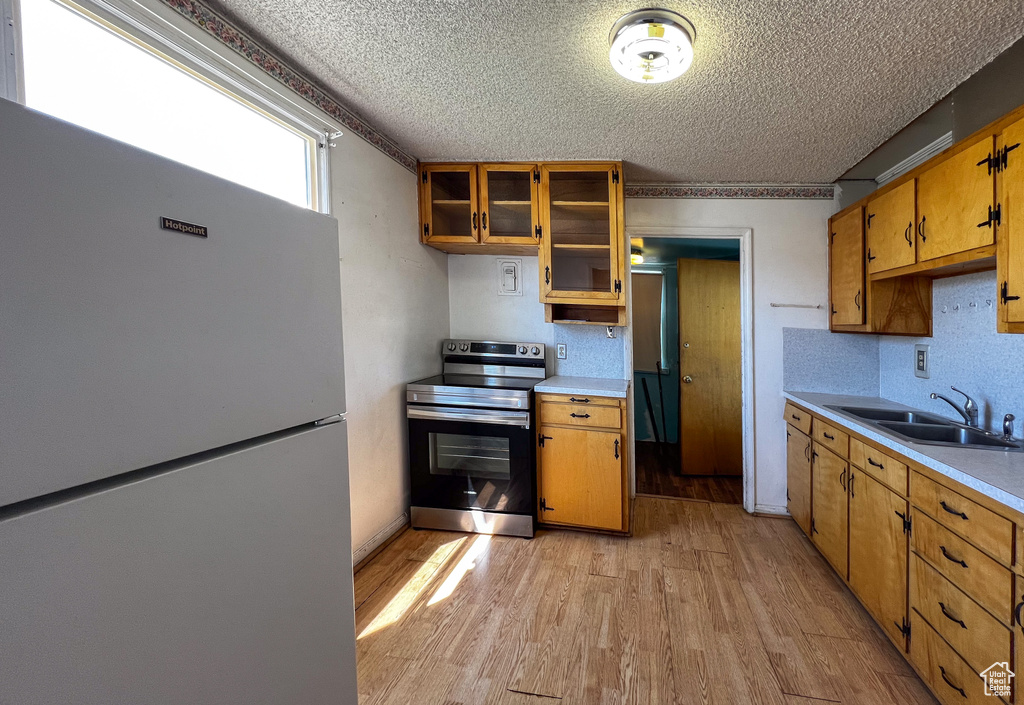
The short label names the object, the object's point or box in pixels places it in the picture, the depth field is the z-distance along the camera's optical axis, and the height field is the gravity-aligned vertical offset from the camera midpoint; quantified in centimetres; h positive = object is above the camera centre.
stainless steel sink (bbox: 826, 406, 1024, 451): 185 -46
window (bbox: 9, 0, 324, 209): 113 +76
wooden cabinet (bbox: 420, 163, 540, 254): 285 +87
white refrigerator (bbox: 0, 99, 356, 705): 43 -11
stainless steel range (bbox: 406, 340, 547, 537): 273 -73
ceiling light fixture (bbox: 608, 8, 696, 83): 142 +96
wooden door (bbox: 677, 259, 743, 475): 391 -29
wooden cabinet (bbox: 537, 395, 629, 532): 273 -78
